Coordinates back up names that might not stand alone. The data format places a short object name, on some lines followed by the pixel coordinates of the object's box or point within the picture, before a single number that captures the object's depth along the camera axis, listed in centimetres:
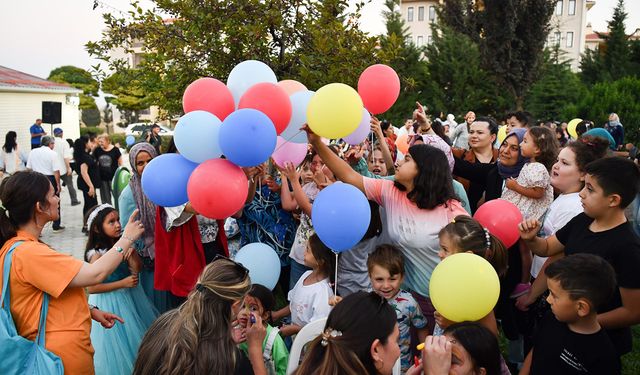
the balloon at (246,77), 325
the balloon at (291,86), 358
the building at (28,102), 1959
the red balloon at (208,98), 306
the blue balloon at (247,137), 262
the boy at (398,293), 282
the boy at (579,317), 212
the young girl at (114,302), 341
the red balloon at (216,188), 270
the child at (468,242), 257
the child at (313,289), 310
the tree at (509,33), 2569
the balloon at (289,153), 360
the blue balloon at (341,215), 277
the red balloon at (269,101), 286
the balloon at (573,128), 984
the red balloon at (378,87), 360
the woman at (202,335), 190
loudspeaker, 1683
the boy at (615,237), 235
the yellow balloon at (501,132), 727
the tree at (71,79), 3862
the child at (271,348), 257
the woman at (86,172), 881
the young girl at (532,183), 355
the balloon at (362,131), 363
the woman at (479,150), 461
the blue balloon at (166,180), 283
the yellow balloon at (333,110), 288
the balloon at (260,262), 325
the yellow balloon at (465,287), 228
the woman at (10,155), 1061
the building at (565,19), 4406
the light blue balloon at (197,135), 276
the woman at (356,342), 177
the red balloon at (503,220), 303
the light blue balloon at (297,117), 328
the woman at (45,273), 232
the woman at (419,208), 285
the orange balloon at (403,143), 599
